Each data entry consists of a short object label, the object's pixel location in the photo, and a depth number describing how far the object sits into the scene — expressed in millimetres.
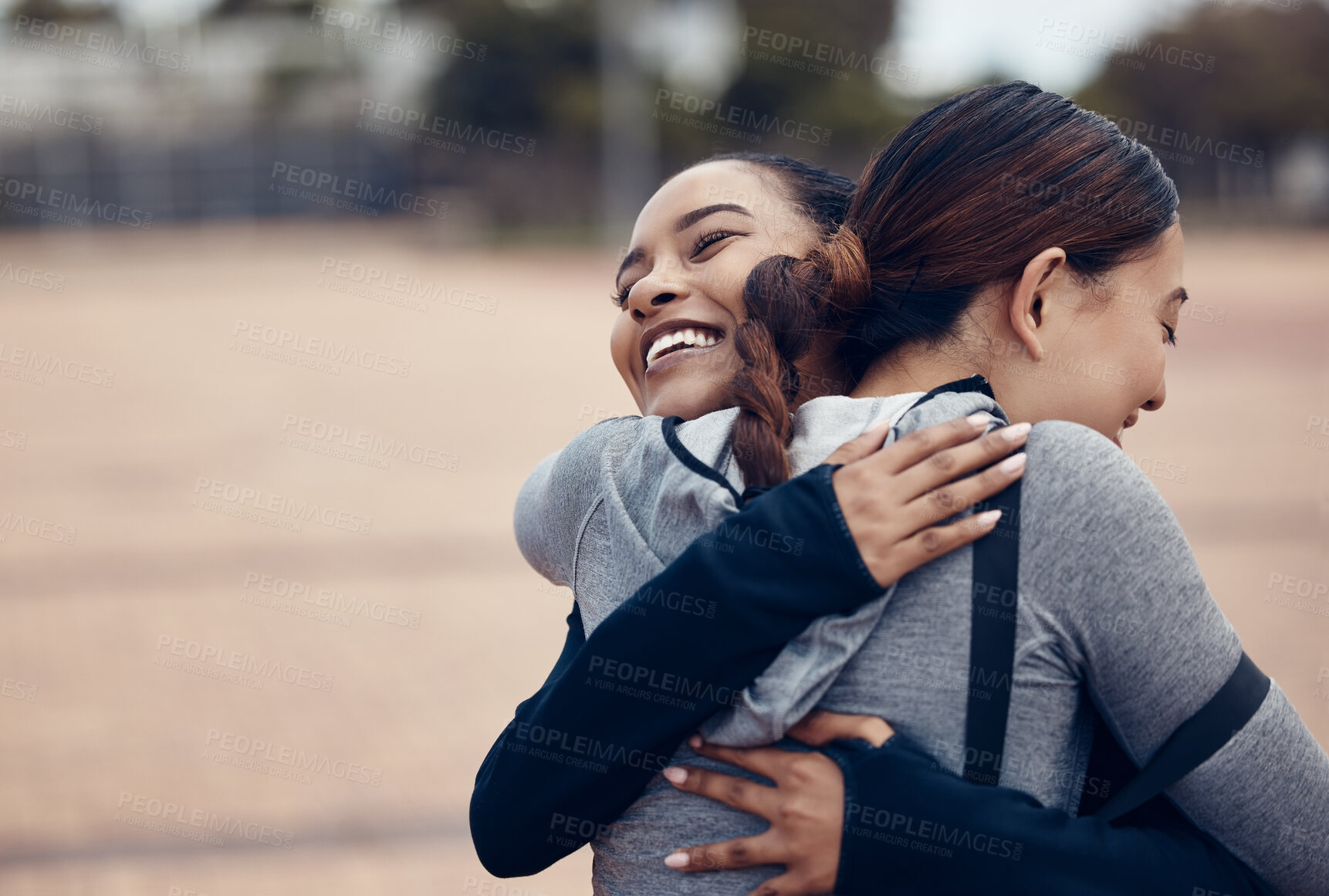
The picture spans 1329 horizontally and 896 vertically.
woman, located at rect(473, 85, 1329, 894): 1257
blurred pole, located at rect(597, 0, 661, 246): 32375
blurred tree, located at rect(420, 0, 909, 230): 38625
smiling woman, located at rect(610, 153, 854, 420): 1714
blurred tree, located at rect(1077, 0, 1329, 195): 41094
